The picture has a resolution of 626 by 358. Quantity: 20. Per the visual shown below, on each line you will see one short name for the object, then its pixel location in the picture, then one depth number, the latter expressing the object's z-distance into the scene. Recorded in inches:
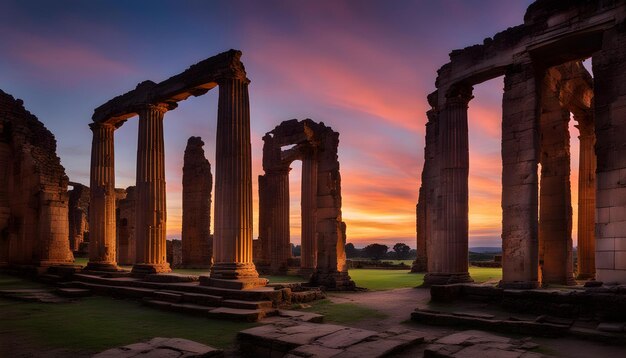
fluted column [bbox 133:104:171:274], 739.4
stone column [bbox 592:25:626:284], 462.9
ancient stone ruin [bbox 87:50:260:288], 617.9
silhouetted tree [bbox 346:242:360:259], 3217.5
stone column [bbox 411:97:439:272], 966.4
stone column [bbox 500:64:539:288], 549.3
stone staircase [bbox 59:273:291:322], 484.7
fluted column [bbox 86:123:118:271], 846.5
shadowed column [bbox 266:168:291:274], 1099.0
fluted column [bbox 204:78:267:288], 610.5
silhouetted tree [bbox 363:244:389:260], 2812.5
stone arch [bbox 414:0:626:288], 477.1
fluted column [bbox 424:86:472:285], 668.7
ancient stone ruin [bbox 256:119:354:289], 813.2
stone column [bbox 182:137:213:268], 1261.1
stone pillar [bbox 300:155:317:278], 1000.2
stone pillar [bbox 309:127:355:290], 794.8
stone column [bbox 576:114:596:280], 776.3
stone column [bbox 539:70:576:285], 687.1
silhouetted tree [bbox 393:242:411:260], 2992.1
